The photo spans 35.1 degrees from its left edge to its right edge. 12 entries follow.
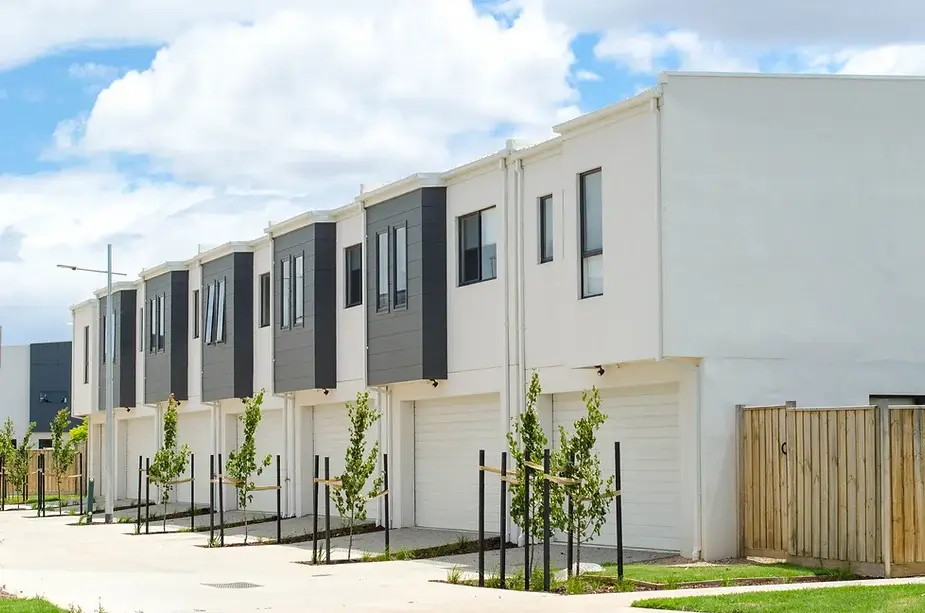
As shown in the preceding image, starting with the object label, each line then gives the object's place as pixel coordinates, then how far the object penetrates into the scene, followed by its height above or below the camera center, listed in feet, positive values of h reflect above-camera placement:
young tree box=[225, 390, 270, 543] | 100.17 -4.29
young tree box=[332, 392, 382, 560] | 83.61 -4.11
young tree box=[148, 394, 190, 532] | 121.19 -5.37
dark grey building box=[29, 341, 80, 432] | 259.80 +2.54
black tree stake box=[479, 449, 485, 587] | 65.05 -5.59
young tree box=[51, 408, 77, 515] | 164.55 -5.85
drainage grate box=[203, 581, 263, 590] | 68.39 -8.92
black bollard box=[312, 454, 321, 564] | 81.06 -7.64
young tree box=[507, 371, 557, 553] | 65.87 -2.80
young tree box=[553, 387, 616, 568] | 64.13 -3.58
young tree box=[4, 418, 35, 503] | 169.89 -7.74
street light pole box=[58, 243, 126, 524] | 134.00 -2.36
